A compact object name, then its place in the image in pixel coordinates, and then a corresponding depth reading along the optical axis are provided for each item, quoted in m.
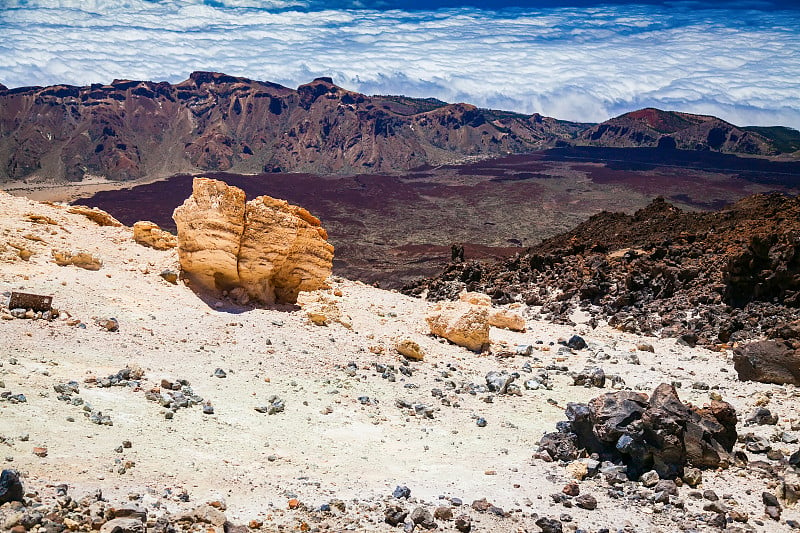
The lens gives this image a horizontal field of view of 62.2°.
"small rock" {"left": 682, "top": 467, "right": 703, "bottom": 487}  7.38
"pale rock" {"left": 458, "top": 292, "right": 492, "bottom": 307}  16.16
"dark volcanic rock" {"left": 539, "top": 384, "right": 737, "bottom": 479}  7.58
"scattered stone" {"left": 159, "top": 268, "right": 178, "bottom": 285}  12.52
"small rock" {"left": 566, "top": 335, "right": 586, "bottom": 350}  14.26
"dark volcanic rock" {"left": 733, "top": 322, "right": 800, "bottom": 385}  11.06
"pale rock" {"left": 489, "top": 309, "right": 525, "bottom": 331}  15.29
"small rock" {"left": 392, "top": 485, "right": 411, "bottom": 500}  6.68
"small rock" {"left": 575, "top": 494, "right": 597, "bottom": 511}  6.87
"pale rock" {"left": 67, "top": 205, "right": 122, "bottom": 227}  16.28
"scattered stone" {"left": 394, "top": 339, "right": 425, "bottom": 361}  11.64
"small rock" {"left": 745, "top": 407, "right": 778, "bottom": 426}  9.33
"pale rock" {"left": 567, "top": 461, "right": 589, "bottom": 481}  7.55
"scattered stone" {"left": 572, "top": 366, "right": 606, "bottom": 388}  11.59
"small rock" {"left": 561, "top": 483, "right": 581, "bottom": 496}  7.12
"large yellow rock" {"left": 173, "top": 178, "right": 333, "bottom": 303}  12.38
